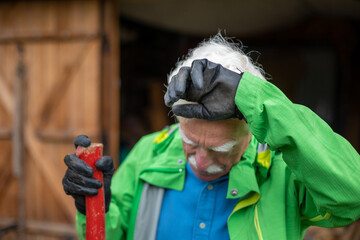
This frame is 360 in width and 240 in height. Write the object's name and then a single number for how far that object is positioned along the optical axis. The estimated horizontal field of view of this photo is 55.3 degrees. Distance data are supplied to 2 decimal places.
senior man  1.11
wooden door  3.71
